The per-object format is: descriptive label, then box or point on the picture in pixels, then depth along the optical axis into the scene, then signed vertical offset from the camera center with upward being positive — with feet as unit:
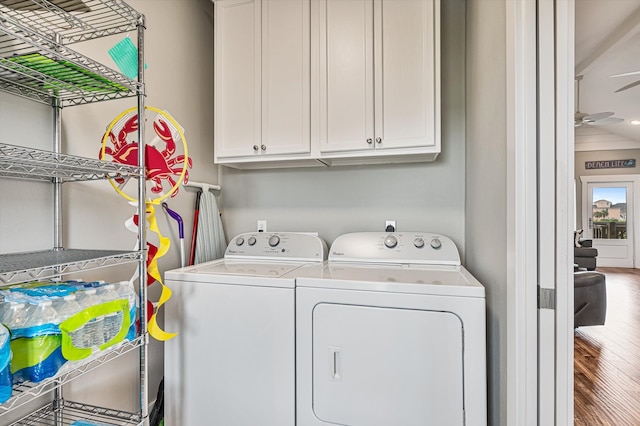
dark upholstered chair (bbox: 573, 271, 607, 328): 9.75 -2.73
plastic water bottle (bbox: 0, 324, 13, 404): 2.49 -1.21
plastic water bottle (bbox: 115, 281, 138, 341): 3.68 -1.03
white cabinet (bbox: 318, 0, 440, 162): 5.66 +2.43
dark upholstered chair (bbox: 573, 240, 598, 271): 15.58 -2.28
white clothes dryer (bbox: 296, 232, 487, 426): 4.02 -1.81
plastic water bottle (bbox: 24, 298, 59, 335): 2.86 -0.94
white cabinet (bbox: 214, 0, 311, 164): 6.30 +2.67
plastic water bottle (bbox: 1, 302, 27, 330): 2.83 -0.90
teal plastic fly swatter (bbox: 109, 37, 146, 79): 3.79 +1.85
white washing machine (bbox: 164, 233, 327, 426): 4.68 -2.05
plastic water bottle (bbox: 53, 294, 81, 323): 3.02 -0.90
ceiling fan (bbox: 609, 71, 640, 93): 9.11 +3.91
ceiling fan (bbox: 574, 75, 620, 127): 12.86 +3.80
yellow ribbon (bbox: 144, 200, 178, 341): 4.14 -0.76
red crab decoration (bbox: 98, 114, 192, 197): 4.23 +0.78
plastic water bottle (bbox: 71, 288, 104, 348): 3.08 -1.13
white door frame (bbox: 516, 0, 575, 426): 3.17 +0.03
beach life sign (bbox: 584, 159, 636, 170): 20.47 +3.03
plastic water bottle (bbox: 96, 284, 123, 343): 3.36 -1.12
